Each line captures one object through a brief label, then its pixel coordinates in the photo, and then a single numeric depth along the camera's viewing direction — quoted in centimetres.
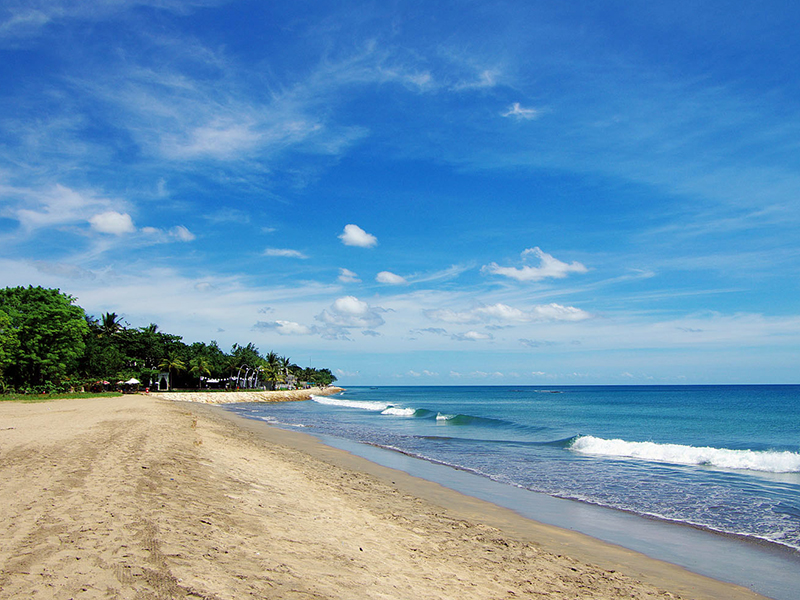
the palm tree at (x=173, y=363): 7356
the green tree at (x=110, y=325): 6962
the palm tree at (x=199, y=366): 7662
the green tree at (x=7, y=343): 3809
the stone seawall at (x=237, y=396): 6285
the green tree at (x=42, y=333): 4222
